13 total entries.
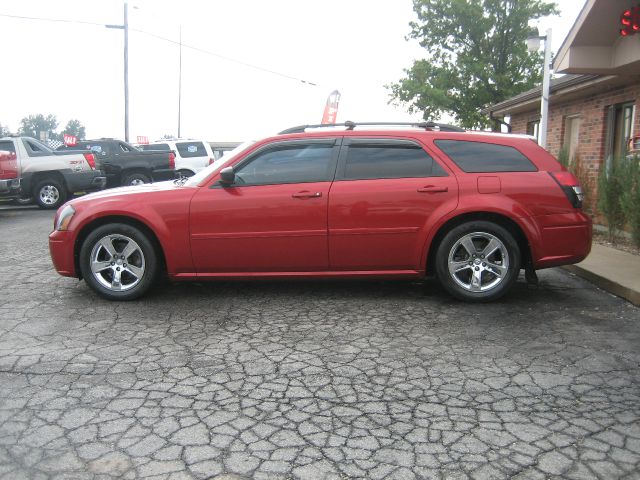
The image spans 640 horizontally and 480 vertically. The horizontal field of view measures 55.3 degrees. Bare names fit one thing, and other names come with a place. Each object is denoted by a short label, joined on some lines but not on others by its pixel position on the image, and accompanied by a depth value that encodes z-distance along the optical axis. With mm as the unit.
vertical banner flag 23219
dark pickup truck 18156
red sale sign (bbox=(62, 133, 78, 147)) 29992
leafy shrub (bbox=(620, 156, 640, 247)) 7965
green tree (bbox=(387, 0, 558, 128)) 26891
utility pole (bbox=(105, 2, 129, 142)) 26766
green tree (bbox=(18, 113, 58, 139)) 138750
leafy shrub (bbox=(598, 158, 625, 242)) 9018
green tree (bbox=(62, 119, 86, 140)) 151375
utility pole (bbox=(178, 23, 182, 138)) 49953
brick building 10047
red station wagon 5613
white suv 20500
